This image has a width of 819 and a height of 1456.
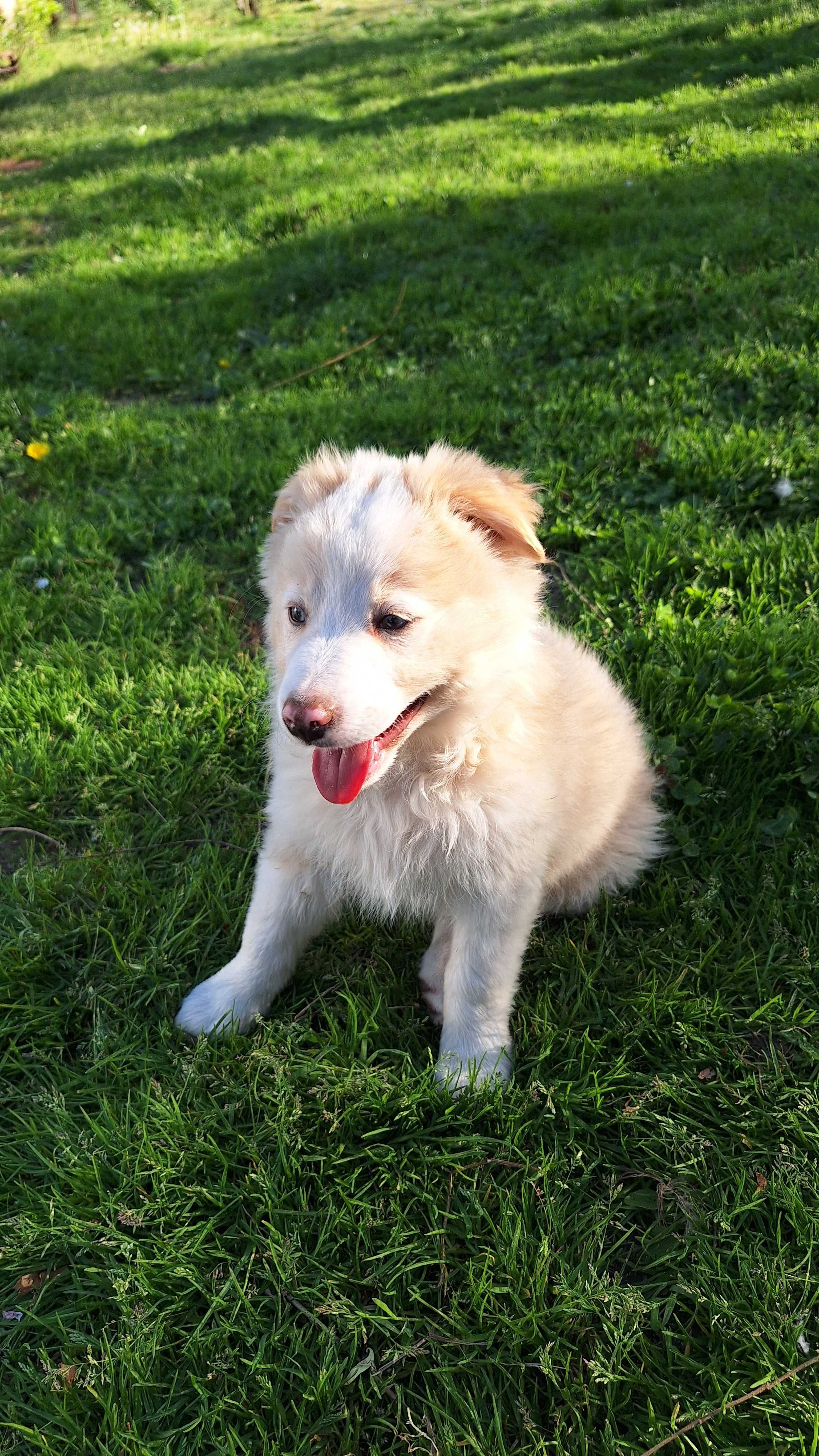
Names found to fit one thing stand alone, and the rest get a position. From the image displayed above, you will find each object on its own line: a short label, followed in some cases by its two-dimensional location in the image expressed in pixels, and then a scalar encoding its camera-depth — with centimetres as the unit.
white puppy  66
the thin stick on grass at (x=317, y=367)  143
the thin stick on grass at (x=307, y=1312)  64
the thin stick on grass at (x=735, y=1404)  60
